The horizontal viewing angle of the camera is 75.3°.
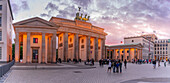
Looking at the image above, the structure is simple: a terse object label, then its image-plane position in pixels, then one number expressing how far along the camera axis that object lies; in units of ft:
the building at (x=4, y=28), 87.23
